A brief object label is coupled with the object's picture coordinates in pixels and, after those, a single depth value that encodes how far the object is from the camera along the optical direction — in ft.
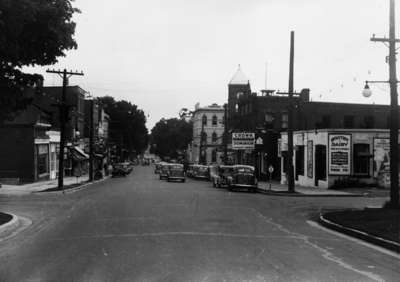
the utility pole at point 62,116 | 144.97
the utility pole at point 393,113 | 77.25
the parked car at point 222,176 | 162.94
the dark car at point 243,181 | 146.51
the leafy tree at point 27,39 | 51.19
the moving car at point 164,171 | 227.81
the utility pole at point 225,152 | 249.10
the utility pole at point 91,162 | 206.18
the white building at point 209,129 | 416.26
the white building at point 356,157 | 152.87
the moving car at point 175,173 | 209.36
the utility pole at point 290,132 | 135.23
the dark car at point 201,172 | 245.16
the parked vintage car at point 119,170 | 280.68
